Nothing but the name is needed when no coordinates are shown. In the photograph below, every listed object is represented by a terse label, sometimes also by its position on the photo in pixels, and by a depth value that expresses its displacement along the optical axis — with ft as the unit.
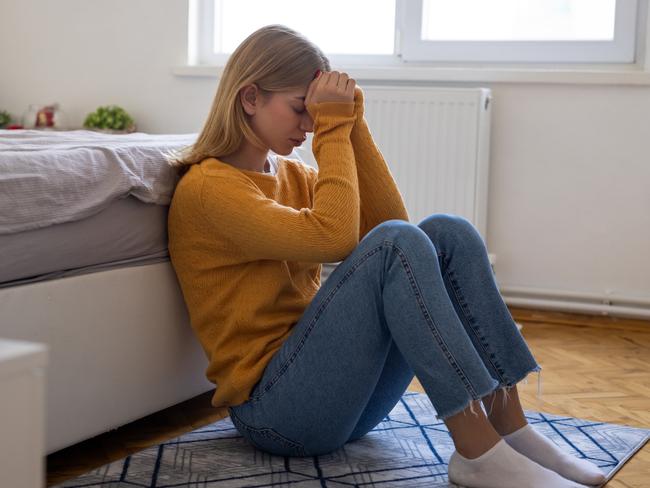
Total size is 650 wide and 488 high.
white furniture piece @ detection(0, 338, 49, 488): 2.49
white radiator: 9.84
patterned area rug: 5.14
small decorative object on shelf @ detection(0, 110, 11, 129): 12.23
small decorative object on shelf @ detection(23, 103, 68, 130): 11.80
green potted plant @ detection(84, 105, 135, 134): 11.49
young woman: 4.68
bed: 4.66
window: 9.99
